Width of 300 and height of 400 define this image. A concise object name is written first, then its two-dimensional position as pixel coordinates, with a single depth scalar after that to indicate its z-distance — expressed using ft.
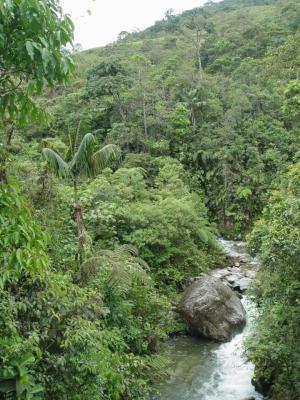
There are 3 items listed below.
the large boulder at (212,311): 43.52
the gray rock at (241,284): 54.03
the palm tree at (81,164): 31.14
